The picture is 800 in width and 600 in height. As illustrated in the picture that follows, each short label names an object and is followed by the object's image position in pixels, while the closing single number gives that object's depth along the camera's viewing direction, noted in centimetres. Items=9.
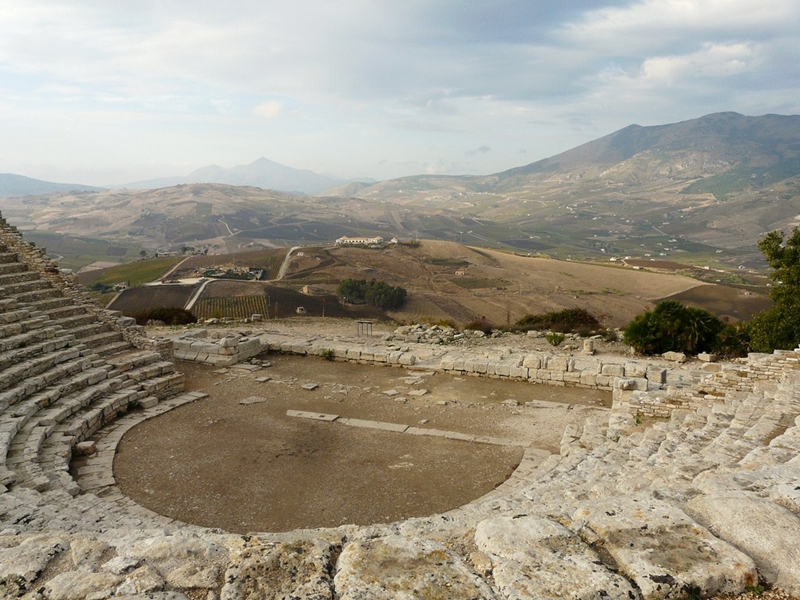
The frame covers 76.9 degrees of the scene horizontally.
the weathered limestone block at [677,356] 1561
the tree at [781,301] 1466
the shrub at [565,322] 2100
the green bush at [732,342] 1590
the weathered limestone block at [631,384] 1225
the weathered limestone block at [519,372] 1455
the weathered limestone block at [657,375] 1275
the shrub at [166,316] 2331
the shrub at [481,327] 2125
